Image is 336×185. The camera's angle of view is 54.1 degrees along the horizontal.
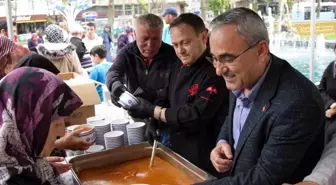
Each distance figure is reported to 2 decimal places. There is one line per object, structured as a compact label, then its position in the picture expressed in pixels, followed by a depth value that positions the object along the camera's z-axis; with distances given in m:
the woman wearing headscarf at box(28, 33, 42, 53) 6.99
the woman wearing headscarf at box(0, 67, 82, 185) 0.96
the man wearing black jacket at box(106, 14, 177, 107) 1.99
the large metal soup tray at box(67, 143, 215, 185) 1.48
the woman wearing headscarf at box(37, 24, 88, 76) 3.04
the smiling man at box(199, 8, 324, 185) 0.94
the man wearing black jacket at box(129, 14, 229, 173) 1.55
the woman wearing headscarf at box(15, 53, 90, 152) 1.54
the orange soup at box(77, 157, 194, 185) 1.46
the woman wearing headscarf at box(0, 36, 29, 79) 1.70
